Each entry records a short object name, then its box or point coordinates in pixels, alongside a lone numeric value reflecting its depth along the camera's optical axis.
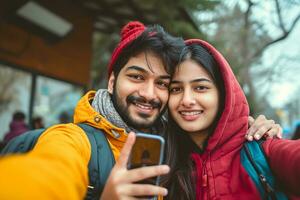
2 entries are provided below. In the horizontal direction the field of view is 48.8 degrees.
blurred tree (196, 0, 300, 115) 5.54
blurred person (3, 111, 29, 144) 5.68
